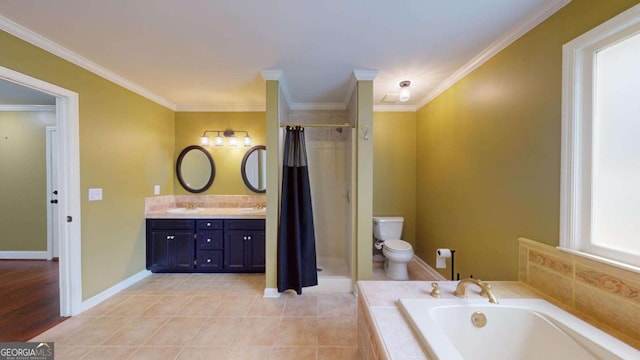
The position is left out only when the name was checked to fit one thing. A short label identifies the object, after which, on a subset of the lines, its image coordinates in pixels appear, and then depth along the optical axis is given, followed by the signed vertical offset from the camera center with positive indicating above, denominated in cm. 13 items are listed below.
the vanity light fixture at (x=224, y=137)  338 +58
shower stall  333 -3
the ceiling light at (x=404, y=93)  244 +91
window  108 +18
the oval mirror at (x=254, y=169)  345 +12
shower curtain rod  248 +56
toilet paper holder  216 -75
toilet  267 -84
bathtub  112 -80
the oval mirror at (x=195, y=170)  348 +11
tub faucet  133 -68
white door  333 -30
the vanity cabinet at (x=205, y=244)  298 -88
